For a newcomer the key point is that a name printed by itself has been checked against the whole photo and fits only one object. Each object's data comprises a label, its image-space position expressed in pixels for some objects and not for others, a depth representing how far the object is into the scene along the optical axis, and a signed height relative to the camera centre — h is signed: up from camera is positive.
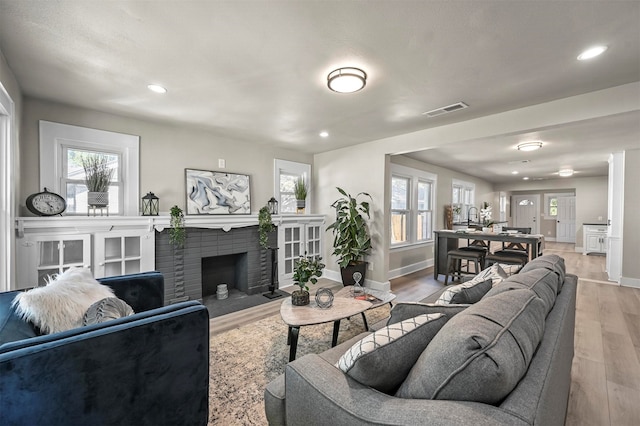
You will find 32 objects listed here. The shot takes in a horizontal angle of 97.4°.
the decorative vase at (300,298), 2.44 -0.77
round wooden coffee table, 2.13 -0.82
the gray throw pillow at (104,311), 1.48 -0.56
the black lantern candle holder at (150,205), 3.42 +0.06
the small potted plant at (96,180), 3.03 +0.33
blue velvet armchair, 1.04 -0.68
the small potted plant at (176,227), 3.42 -0.21
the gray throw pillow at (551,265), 1.85 -0.37
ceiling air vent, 2.93 +1.12
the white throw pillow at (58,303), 1.39 -0.50
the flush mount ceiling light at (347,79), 2.25 +1.07
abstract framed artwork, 3.88 +0.26
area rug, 1.78 -1.24
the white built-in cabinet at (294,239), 4.63 -0.50
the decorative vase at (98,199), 3.00 +0.11
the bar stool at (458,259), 4.47 -0.77
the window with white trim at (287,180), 4.87 +0.56
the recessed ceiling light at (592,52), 1.93 +1.13
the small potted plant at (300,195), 4.98 +0.28
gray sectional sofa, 0.76 -0.51
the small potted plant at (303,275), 2.45 -0.59
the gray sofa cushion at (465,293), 1.63 -0.49
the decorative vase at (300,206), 5.00 +0.09
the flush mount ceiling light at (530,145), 4.32 +1.04
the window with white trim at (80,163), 2.93 +0.53
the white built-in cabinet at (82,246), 2.62 -0.38
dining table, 4.12 -0.45
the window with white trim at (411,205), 5.57 +0.13
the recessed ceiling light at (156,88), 2.56 +1.13
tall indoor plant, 4.41 -0.43
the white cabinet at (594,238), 7.62 -0.71
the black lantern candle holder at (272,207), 4.62 +0.06
